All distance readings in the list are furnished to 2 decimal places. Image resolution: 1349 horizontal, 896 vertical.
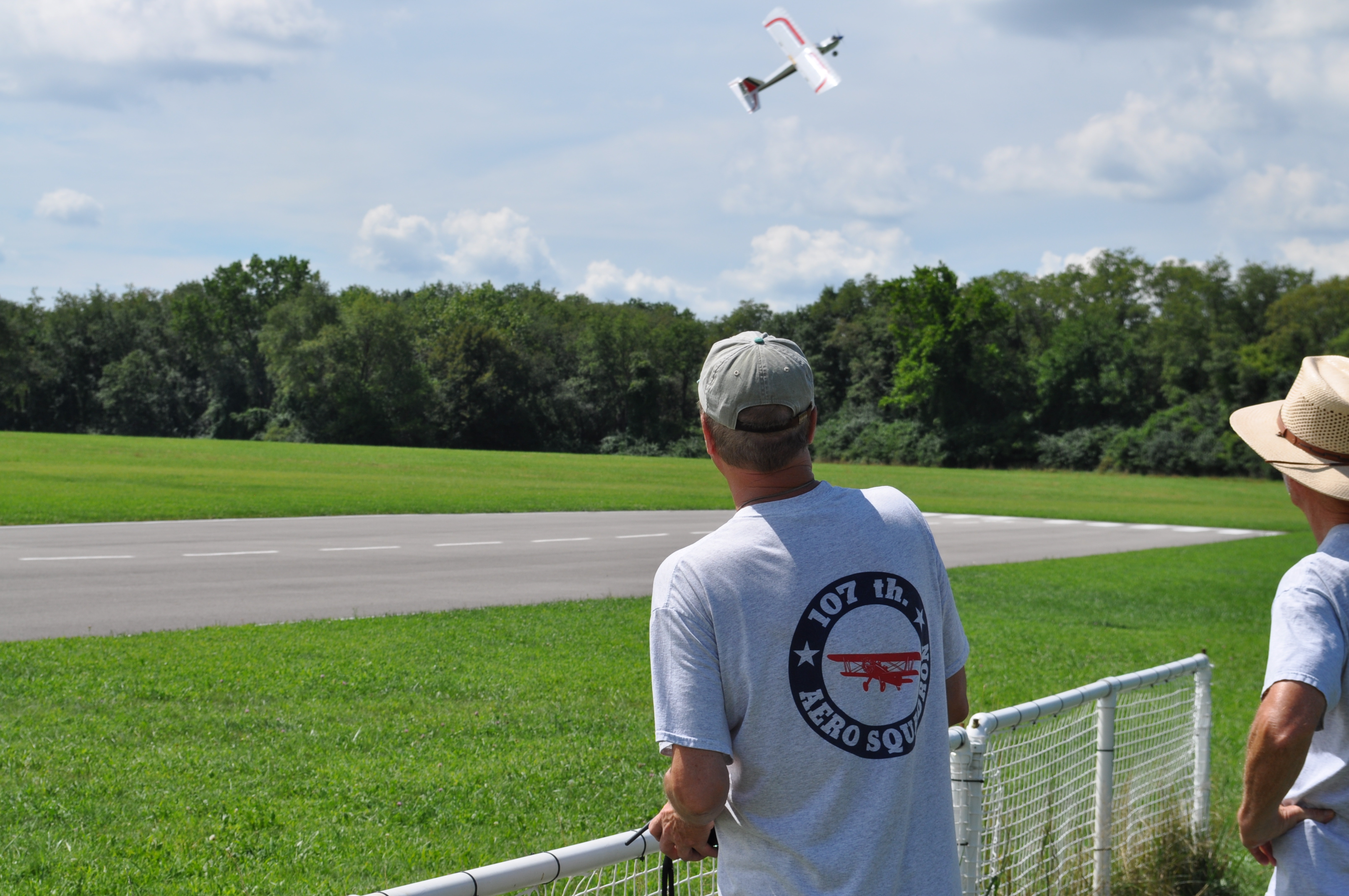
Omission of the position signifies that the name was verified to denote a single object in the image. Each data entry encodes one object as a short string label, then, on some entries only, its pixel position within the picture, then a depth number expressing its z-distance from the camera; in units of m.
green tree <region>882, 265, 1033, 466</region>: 79.81
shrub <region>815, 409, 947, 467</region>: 78.88
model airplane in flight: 27.17
